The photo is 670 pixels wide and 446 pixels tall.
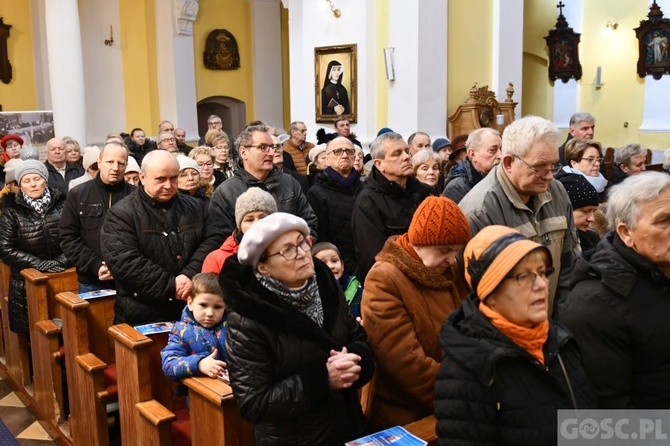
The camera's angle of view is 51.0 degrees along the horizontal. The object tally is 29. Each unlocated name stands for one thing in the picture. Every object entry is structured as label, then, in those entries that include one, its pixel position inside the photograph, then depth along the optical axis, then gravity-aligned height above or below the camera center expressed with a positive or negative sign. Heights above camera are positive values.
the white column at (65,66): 11.02 +0.94
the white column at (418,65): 10.12 +0.74
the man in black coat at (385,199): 4.12 -0.49
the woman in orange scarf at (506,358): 1.88 -0.67
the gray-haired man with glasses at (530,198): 2.89 -0.36
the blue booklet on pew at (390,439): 2.35 -1.08
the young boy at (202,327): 3.14 -0.93
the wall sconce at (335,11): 10.76 +1.63
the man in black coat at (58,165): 7.58 -0.43
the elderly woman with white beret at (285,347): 2.30 -0.76
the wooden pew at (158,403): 2.75 -1.22
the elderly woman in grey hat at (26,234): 5.07 -0.78
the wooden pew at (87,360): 3.92 -1.35
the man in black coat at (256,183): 4.53 -0.41
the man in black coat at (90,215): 4.64 -0.60
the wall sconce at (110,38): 13.98 +1.70
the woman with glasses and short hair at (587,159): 4.92 -0.33
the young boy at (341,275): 3.86 -0.88
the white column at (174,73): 13.89 +1.00
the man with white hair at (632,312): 2.16 -0.62
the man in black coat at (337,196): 4.99 -0.55
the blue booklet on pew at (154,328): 3.55 -1.04
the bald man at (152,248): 3.94 -0.71
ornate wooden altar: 10.52 +0.03
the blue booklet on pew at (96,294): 4.25 -1.03
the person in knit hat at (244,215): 3.62 -0.48
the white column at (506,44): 10.98 +1.11
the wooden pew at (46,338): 4.56 -1.38
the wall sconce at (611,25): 15.04 +1.84
